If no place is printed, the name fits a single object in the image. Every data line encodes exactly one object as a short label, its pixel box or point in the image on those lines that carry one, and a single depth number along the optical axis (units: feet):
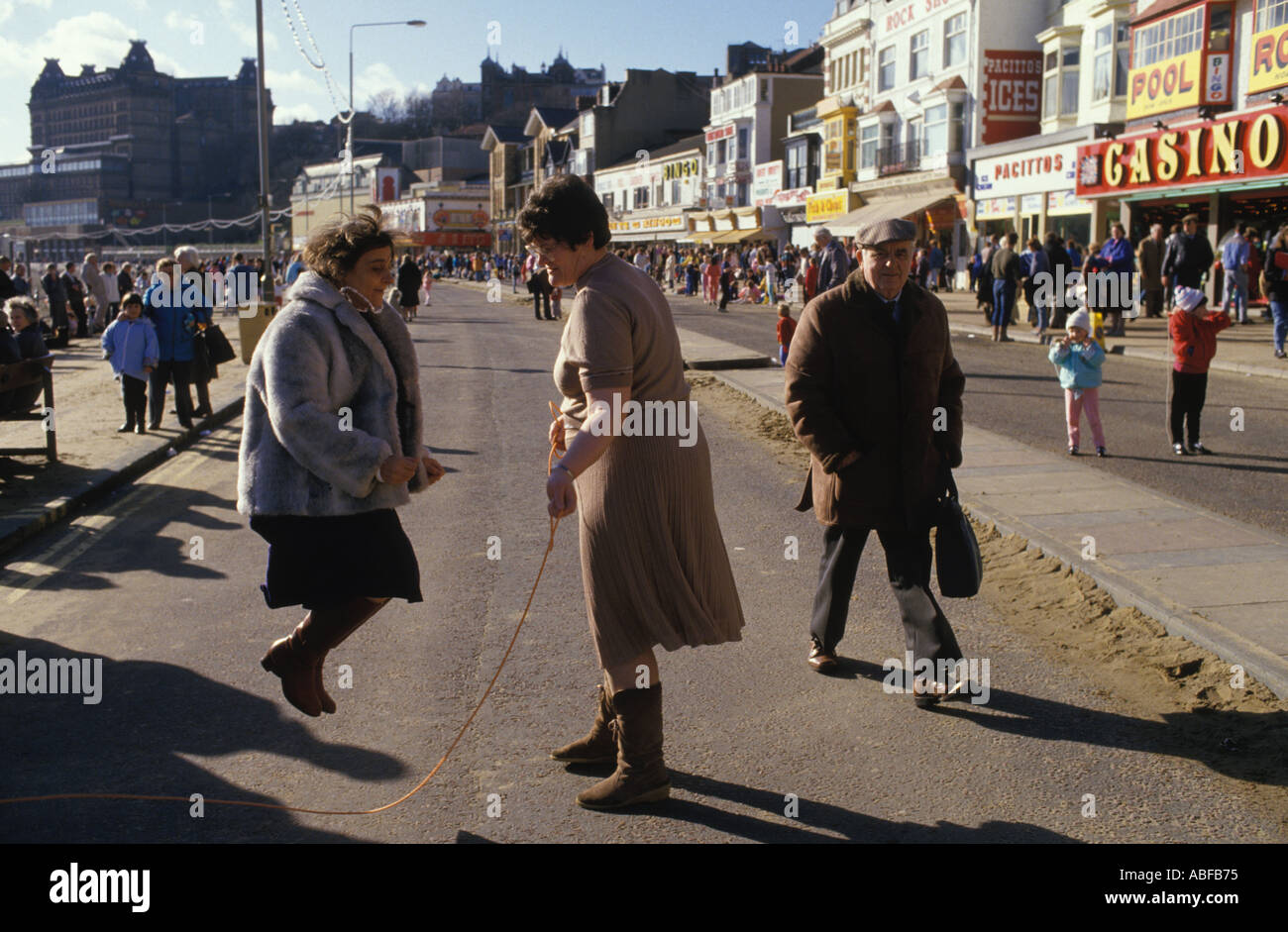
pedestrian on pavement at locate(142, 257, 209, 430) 40.50
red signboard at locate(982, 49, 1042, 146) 128.36
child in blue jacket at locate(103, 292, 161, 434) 38.68
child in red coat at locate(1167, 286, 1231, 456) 31.63
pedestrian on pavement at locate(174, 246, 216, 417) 41.39
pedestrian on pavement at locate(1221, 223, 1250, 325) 67.67
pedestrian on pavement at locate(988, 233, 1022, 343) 68.80
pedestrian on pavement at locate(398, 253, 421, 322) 87.45
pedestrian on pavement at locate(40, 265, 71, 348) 78.59
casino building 77.87
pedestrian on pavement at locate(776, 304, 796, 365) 48.49
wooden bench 31.48
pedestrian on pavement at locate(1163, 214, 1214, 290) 63.49
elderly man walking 15.14
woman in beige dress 11.92
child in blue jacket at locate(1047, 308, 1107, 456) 32.21
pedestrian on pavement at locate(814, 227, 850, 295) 52.16
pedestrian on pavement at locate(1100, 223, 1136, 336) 69.31
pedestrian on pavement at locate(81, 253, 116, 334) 93.15
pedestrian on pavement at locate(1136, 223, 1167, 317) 75.31
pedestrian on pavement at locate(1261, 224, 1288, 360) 55.42
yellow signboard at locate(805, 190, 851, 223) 162.40
